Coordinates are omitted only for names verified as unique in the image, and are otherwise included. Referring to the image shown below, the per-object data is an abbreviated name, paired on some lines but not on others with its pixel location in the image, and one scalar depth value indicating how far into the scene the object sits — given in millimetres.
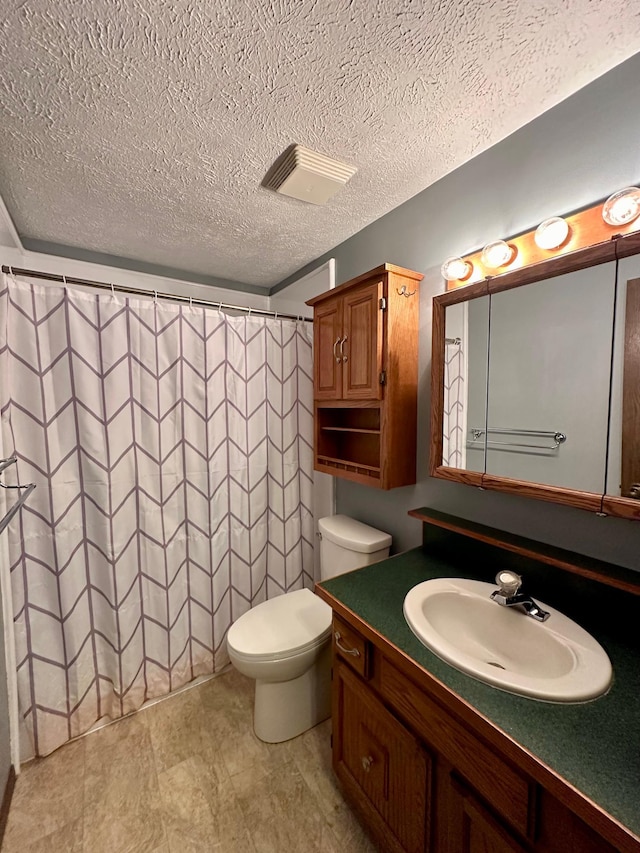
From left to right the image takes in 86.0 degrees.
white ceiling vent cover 1255
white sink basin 760
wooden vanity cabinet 639
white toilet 1391
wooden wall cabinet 1433
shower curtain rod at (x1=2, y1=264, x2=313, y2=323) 1349
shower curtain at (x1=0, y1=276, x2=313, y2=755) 1419
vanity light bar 918
